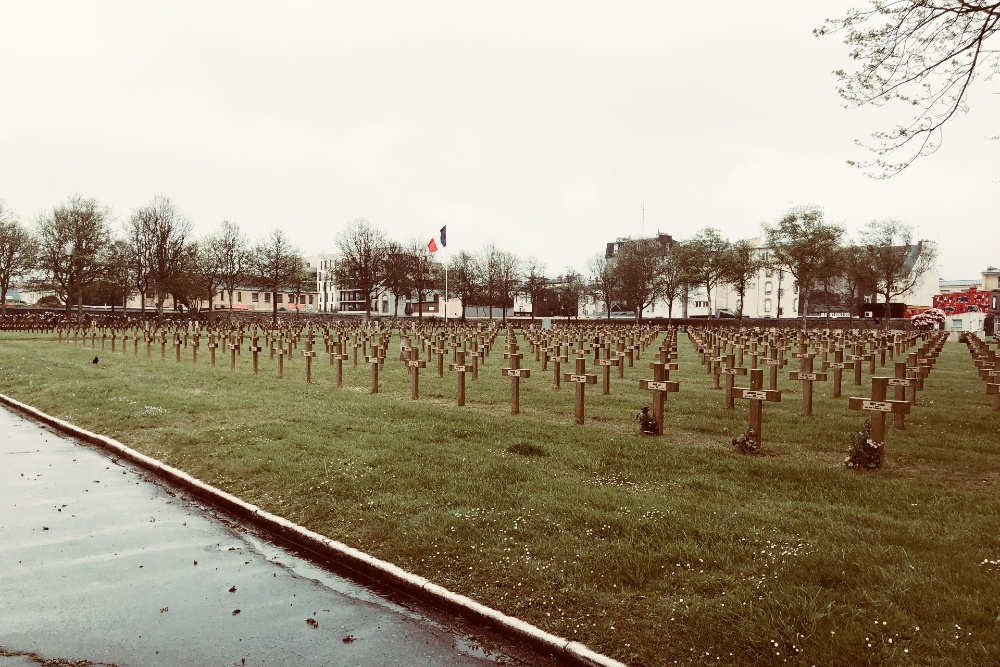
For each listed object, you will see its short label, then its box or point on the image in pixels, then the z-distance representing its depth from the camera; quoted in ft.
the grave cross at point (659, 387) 33.09
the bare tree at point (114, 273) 194.80
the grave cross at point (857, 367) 56.95
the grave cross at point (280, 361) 62.59
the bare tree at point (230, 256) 248.11
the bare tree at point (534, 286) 267.14
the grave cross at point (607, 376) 49.67
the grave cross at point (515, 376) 40.70
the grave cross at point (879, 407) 26.78
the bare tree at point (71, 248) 186.39
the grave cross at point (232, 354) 69.87
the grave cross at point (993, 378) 39.99
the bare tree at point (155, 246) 212.64
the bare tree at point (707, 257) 216.13
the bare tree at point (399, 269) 242.17
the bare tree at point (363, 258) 231.65
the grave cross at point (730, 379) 40.60
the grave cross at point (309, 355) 57.23
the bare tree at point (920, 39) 31.09
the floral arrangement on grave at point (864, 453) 26.18
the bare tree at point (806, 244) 179.93
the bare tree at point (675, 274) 219.20
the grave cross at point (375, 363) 51.47
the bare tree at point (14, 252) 196.54
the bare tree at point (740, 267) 213.66
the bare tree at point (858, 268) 211.41
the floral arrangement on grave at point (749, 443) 29.27
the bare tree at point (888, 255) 211.82
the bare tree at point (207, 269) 240.94
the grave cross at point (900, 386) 32.35
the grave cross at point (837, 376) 49.26
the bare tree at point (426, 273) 246.68
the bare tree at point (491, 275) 250.98
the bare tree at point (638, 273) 233.35
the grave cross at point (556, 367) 53.42
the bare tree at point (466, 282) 266.16
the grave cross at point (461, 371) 44.75
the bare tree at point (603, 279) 247.09
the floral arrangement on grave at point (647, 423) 33.73
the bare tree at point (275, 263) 252.62
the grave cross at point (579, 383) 36.76
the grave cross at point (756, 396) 29.45
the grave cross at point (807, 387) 39.60
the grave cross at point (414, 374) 47.93
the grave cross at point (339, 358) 55.47
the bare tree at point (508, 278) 252.21
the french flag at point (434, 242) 181.95
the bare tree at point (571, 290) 290.99
